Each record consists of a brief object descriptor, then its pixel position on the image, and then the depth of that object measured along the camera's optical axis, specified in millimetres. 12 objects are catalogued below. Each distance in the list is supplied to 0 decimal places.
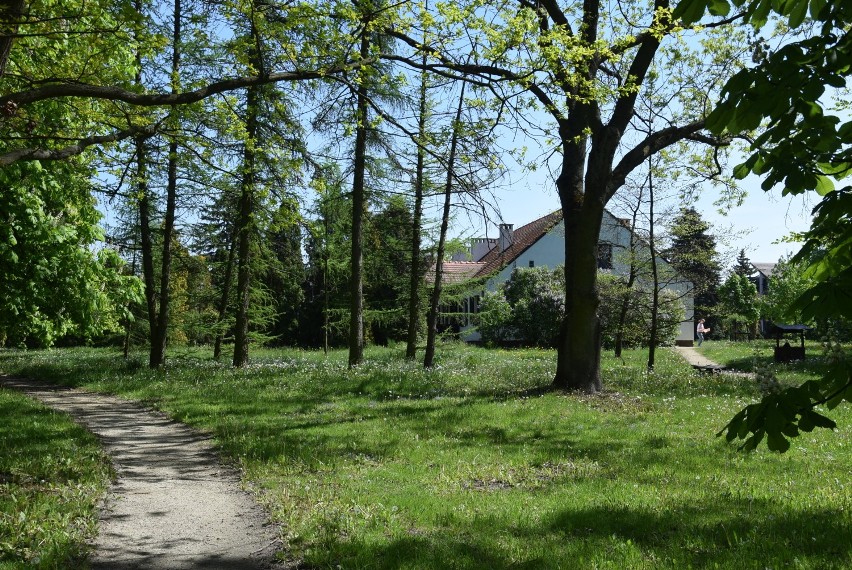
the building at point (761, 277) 88756
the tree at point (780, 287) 34125
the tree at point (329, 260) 15887
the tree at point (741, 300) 50312
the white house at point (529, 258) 48438
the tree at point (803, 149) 2635
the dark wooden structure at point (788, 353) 24172
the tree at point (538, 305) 40000
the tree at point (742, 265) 79112
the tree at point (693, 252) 21750
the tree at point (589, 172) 14594
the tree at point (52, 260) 10777
